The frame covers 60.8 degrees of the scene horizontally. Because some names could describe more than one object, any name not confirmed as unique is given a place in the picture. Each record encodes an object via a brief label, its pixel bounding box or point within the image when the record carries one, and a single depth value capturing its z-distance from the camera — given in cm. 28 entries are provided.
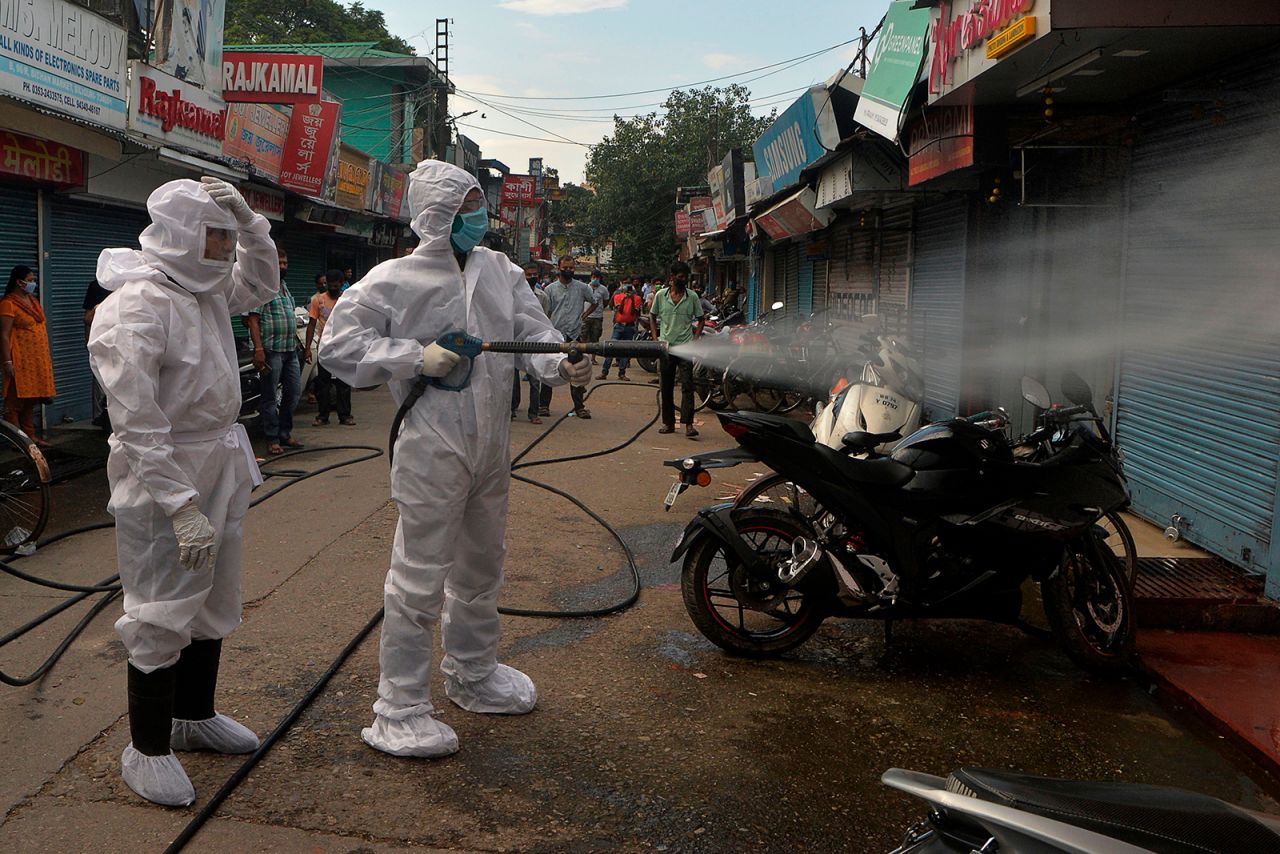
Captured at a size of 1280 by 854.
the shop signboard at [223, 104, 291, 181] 1539
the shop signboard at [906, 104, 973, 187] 818
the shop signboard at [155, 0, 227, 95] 1181
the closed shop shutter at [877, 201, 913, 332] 1273
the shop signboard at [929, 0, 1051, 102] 588
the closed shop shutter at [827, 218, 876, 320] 1480
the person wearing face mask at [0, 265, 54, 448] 919
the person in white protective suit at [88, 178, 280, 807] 328
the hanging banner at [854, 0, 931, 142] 829
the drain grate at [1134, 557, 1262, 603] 537
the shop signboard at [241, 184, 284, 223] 1609
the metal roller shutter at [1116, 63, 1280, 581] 586
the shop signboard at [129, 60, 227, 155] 1132
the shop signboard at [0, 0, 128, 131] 899
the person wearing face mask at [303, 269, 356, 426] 1197
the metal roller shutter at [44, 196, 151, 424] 1148
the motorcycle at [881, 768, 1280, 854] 178
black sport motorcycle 460
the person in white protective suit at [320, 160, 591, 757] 378
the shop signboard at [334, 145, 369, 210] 2145
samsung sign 1244
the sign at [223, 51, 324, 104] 1368
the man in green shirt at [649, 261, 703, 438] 1298
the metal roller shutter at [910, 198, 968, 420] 1070
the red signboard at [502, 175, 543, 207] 5538
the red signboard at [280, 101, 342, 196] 1745
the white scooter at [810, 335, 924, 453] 830
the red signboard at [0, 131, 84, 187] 985
